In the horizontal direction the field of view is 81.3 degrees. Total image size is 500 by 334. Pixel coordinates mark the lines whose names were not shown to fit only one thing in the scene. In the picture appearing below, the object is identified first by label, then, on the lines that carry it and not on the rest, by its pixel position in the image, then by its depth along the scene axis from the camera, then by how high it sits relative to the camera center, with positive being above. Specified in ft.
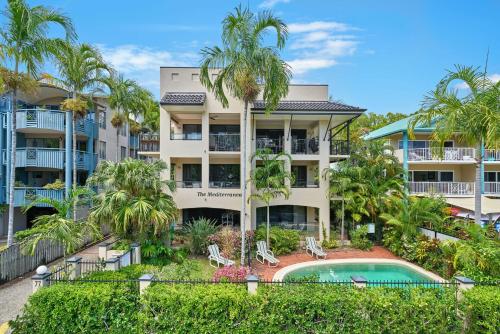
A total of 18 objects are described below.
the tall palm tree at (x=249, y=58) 44.70 +17.18
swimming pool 47.86 -17.65
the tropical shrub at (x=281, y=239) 57.16 -14.15
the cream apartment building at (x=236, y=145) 61.16 +5.05
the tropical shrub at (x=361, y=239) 60.80 -14.86
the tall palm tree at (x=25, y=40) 40.55 +18.20
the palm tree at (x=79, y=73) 55.11 +18.57
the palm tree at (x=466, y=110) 38.29 +8.02
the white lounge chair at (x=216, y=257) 49.27 -15.40
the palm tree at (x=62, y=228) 31.35 -6.94
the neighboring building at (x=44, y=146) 66.39 +5.44
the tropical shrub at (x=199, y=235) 54.70 -12.71
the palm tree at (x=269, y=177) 54.90 -1.64
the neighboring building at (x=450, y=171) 75.72 -0.54
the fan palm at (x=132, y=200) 45.42 -5.33
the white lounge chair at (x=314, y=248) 55.98 -15.80
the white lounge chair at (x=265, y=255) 51.66 -15.70
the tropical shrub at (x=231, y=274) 32.75 -12.77
